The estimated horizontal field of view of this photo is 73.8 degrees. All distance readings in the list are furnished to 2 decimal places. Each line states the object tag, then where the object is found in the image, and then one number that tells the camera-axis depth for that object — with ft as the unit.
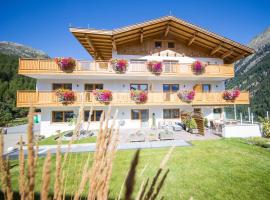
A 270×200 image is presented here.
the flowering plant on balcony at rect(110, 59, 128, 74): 61.62
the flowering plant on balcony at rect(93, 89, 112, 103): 59.52
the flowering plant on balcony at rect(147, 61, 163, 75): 62.80
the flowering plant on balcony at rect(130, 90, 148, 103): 61.36
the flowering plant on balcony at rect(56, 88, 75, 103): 57.52
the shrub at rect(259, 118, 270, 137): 47.93
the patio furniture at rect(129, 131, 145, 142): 44.87
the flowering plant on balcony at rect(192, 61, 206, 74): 65.10
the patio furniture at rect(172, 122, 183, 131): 59.27
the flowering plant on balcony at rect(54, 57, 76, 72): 58.39
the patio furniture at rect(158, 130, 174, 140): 46.11
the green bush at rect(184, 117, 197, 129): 55.25
